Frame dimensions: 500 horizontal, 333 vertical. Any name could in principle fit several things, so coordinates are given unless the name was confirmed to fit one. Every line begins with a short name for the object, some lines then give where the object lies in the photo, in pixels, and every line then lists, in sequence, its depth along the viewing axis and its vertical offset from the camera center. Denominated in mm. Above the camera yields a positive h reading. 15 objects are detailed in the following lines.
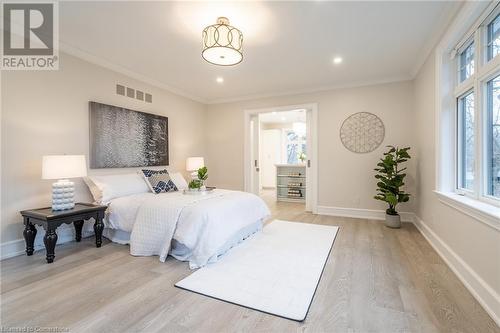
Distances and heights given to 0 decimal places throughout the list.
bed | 2537 -614
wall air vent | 3908 +1257
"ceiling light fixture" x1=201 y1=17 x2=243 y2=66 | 2385 +1260
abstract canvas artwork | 3547 +485
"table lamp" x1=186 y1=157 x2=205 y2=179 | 4855 +62
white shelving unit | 6426 -418
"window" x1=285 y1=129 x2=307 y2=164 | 9211 +824
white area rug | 1871 -1018
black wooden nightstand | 2549 -577
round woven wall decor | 4508 +651
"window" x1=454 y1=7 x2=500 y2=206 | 2021 +525
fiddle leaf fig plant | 3861 -250
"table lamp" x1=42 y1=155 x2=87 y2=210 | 2666 -61
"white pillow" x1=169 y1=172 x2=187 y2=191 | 4142 -241
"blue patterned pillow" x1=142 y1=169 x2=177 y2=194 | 3723 -224
